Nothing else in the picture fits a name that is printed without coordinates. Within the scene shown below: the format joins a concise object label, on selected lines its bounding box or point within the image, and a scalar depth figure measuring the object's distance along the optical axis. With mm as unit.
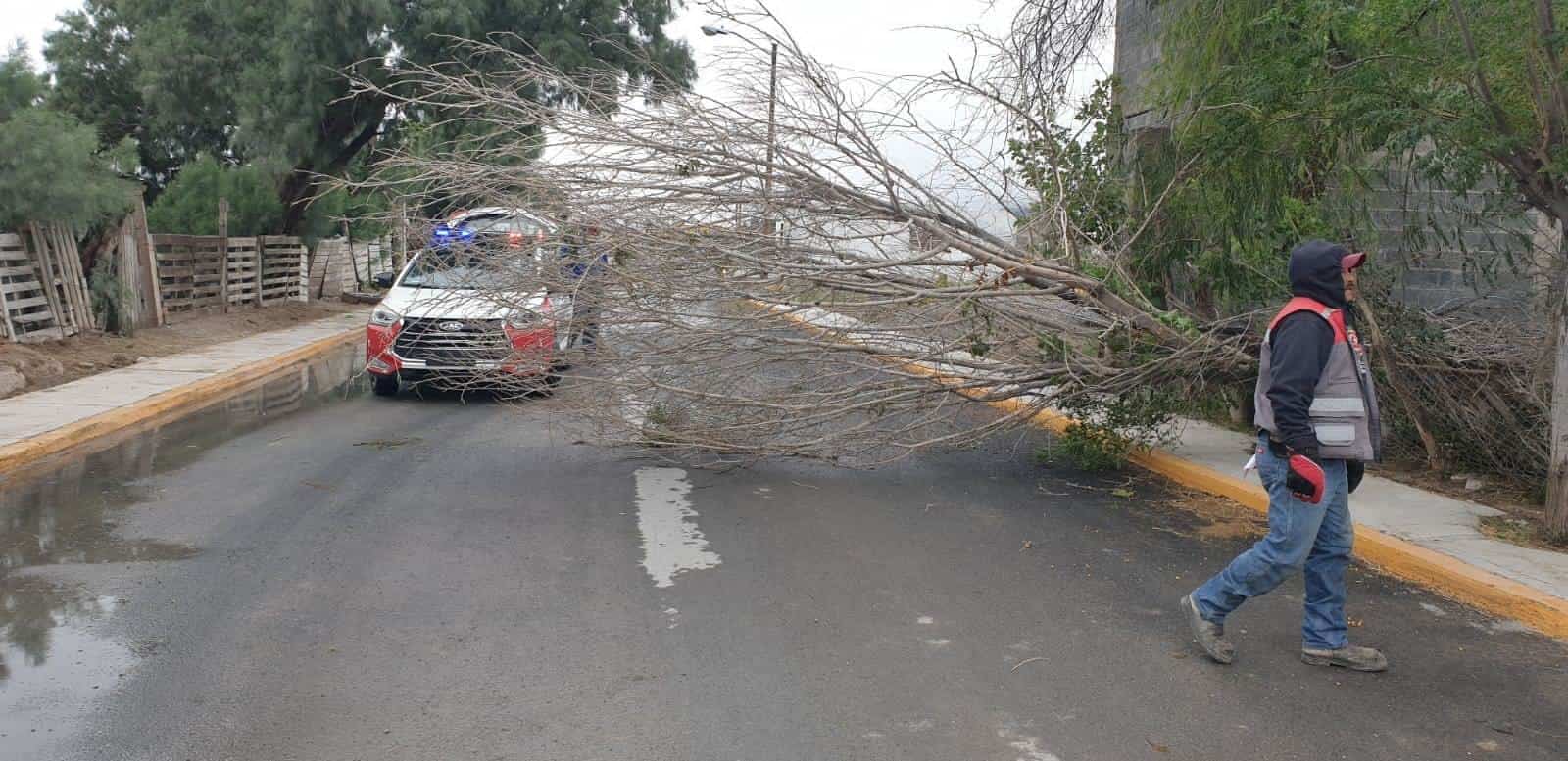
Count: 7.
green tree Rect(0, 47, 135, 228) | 14289
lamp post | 7945
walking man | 4879
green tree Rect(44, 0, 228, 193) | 28500
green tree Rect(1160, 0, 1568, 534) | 6746
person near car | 8227
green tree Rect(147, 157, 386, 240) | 22734
